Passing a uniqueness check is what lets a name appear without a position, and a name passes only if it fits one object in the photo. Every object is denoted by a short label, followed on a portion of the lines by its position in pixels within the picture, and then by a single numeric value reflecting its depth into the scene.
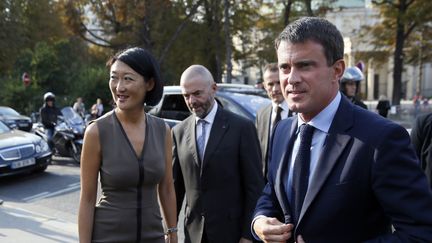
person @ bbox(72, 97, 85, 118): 18.95
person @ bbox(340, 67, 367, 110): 5.43
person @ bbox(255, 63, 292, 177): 4.55
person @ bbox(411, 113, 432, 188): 3.18
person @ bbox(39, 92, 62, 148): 12.42
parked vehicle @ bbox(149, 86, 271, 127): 7.63
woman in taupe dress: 2.51
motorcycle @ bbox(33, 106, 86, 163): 11.48
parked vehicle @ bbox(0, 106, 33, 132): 17.67
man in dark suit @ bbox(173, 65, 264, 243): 3.08
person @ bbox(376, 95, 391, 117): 7.03
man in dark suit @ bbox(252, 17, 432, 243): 1.46
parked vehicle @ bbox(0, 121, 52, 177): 9.06
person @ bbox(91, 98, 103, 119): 18.62
